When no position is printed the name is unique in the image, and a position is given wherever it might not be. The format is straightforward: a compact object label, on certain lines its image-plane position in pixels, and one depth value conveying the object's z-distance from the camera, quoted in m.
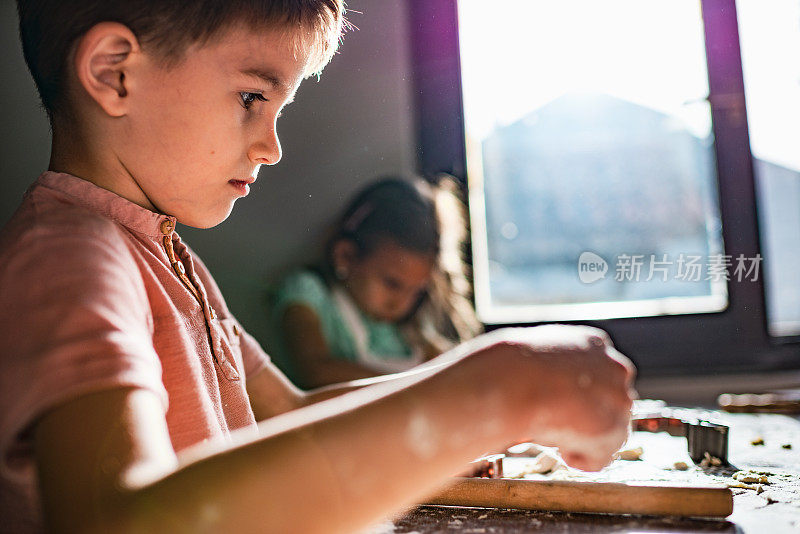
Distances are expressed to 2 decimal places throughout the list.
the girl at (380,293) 1.55
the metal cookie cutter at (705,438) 0.64
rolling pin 0.44
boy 0.31
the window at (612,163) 1.49
